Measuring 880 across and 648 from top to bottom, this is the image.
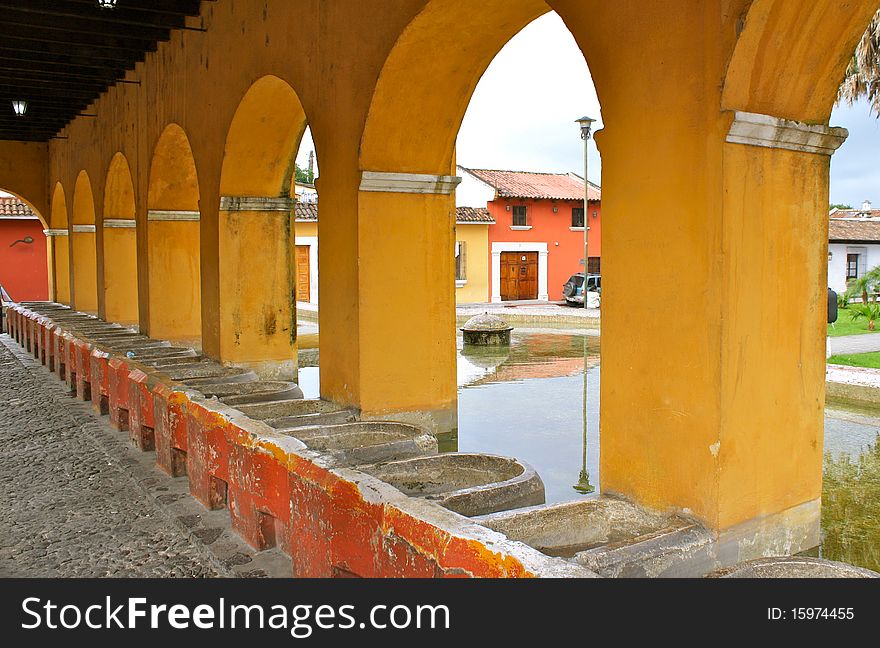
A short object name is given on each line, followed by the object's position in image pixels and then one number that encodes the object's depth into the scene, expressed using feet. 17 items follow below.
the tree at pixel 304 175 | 153.76
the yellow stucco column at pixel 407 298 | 18.97
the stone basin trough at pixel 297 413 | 17.34
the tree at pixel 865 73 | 39.40
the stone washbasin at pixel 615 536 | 9.53
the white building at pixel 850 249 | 96.58
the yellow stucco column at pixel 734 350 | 10.55
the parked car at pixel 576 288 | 83.64
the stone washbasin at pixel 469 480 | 12.00
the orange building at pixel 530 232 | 92.32
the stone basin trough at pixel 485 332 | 39.17
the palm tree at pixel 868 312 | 48.85
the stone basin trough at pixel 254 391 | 21.16
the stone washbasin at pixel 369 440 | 14.70
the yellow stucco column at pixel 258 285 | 27.30
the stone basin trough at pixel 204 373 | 23.49
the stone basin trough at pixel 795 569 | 7.68
